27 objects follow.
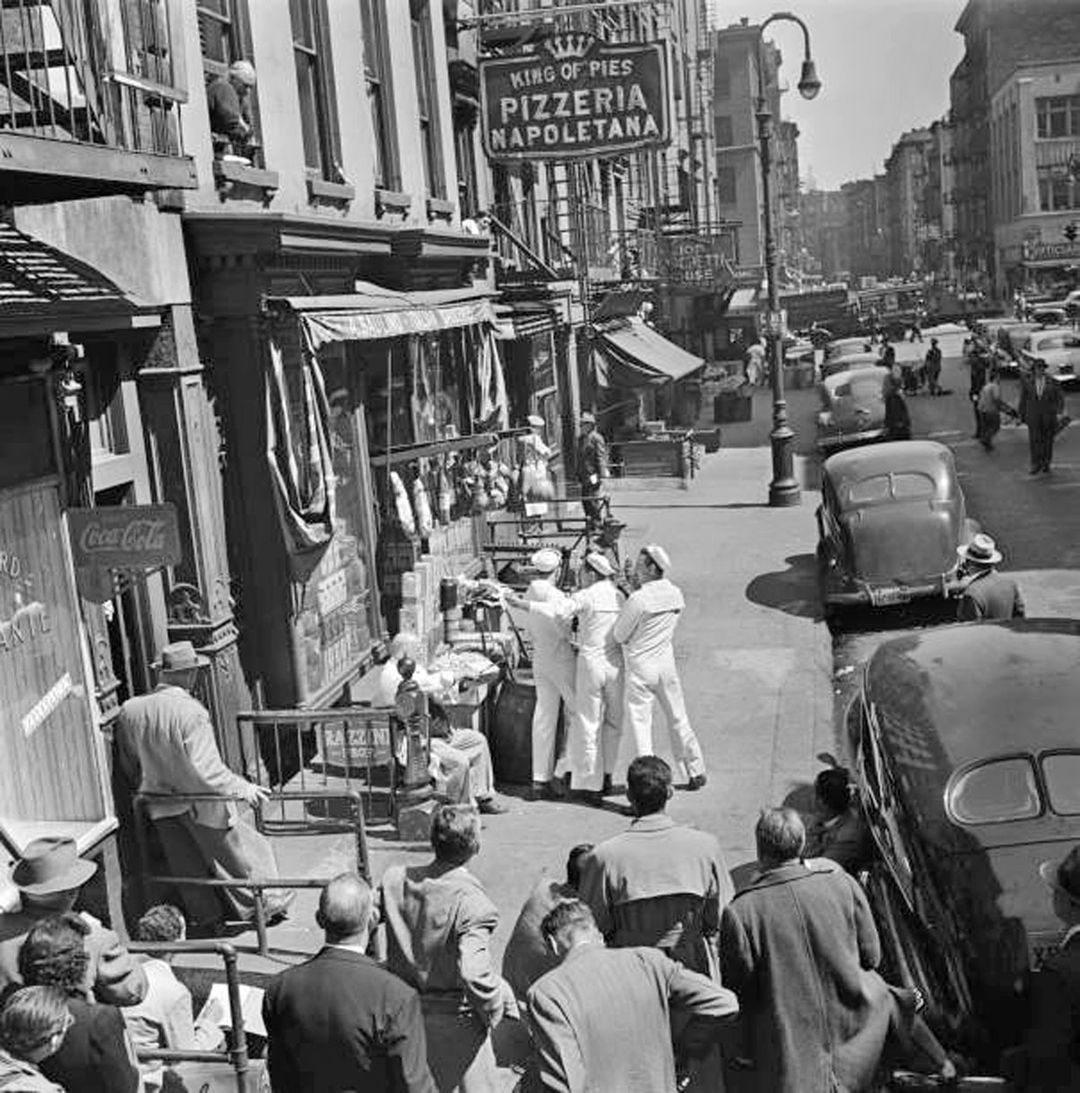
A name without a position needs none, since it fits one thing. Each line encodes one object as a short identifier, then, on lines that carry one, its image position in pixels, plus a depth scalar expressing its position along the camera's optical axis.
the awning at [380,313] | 11.62
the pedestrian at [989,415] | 31.14
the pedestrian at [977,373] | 34.80
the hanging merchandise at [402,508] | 14.74
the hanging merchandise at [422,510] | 15.19
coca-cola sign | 8.89
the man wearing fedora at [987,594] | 11.61
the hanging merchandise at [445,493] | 16.31
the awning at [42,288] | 7.45
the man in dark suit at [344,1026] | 5.27
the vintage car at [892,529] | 16.91
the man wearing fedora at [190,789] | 8.84
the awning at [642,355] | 30.77
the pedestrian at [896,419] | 30.62
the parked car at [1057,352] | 41.78
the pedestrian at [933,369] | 46.03
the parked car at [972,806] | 6.70
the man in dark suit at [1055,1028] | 5.28
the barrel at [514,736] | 11.93
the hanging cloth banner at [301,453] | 11.34
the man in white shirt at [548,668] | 11.16
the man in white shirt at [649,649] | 10.82
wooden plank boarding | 8.62
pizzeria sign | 18.06
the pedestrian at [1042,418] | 26.89
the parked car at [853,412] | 31.05
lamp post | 26.06
